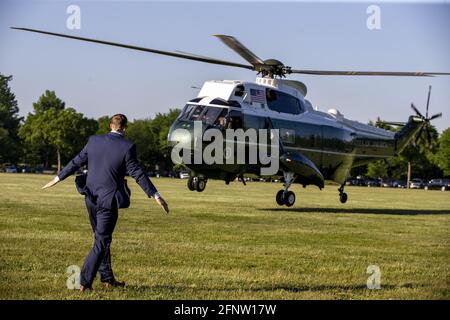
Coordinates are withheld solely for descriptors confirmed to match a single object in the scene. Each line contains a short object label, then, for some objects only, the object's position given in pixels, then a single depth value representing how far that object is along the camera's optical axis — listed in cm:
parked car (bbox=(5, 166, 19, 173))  11267
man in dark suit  949
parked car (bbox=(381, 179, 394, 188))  11088
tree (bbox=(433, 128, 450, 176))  10844
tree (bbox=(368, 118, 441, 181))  10984
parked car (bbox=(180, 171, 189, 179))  10842
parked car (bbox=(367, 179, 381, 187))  11138
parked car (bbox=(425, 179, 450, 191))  10169
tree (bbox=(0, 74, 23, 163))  11822
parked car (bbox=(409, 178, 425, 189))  10481
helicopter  2625
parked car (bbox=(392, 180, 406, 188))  10938
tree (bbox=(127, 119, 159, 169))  11538
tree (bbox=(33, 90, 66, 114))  13038
